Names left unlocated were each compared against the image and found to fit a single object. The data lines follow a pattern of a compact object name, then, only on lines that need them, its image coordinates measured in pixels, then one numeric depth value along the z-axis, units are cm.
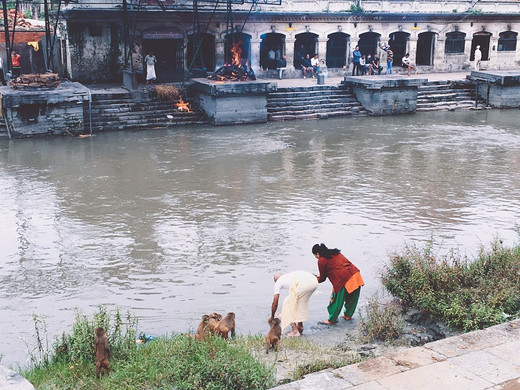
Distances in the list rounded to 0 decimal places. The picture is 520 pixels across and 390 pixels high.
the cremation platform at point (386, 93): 2533
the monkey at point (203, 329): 705
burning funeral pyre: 2380
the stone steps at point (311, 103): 2450
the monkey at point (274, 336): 705
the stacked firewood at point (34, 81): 2059
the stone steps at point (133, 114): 2192
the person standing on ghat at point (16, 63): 2512
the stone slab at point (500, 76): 2712
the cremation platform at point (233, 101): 2264
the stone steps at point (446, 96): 2722
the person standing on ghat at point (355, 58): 2983
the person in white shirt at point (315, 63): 3012
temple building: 2672
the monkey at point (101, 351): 645
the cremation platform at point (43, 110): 1992
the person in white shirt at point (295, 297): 790
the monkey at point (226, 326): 733
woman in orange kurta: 820
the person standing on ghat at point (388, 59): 3085
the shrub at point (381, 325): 762
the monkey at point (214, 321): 735
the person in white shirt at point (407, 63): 3144
